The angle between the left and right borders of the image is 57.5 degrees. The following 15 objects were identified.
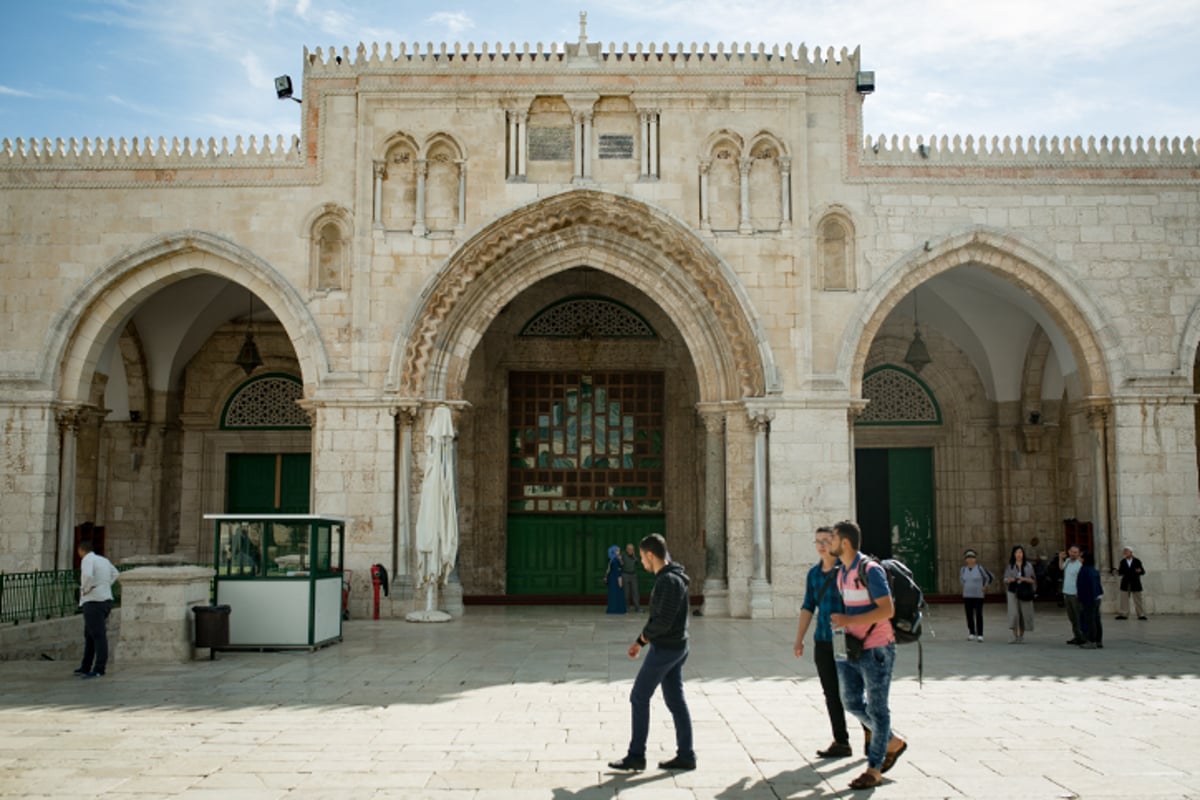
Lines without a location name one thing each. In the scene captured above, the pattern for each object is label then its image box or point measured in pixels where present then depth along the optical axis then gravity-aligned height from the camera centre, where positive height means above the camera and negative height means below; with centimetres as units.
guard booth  1052 -84
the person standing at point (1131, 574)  1365 -101
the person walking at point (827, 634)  596 -79
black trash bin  983 -121
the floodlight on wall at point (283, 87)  1509 +557
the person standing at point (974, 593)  1177 -109
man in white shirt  902 -96
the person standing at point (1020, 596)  1155 -110
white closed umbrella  1363 -35
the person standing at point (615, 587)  1512 -131
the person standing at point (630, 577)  1526 -118
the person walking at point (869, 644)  546 -77
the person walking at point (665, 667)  563 -91
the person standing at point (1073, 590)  1125 -100
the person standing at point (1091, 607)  1103 -115
